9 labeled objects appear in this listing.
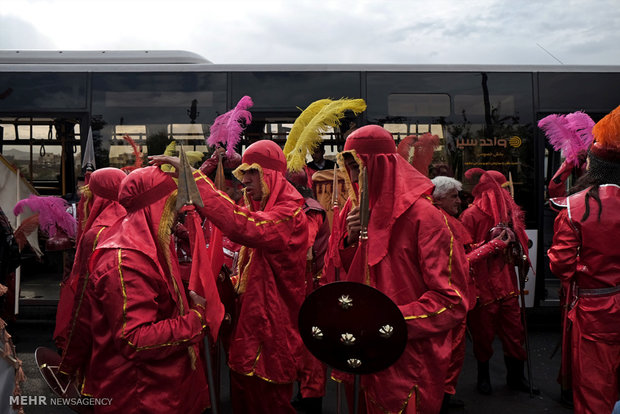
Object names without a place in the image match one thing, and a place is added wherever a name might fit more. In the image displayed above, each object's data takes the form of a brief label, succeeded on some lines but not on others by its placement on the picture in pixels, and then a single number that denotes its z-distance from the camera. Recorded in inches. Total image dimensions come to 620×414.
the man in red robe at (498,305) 199.2
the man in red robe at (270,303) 129.4
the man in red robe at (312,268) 158.7
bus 294.2
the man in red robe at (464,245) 173.7
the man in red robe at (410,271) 88.0
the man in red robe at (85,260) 96.6
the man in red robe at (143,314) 86.0
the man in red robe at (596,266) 135.7
